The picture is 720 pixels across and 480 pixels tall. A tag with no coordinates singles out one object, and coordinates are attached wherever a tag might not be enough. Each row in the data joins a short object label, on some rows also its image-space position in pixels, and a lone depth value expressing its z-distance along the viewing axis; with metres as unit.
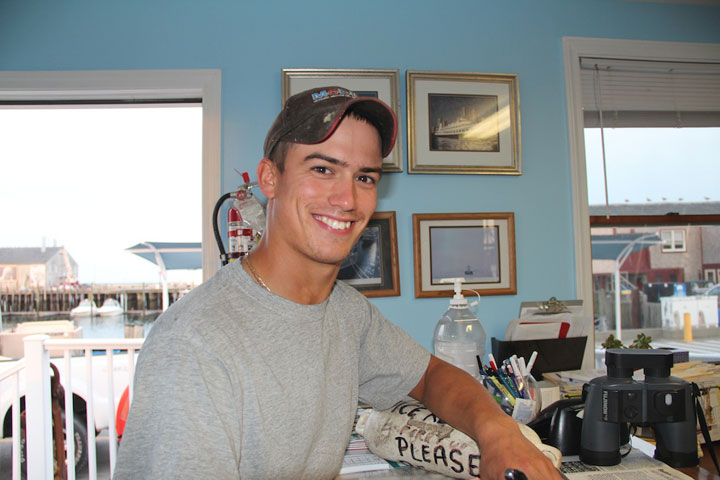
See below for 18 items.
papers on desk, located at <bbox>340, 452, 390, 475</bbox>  1.15
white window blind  2.19
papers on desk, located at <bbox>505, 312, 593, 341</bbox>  1.77
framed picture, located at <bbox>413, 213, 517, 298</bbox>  1.99
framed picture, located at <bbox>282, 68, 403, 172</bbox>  1.94
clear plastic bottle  1.88
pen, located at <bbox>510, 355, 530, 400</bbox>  1.38
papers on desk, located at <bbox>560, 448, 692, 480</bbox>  1.10
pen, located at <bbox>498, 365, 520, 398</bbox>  1.38
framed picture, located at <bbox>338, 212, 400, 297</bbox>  1.96
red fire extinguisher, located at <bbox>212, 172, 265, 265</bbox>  1.67
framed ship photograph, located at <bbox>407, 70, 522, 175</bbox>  2.01
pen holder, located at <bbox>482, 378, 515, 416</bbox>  1.36
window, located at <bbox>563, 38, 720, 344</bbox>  2.19
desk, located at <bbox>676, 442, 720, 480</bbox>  1.15
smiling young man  0.71
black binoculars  1.14
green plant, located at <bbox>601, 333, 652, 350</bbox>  1.76
